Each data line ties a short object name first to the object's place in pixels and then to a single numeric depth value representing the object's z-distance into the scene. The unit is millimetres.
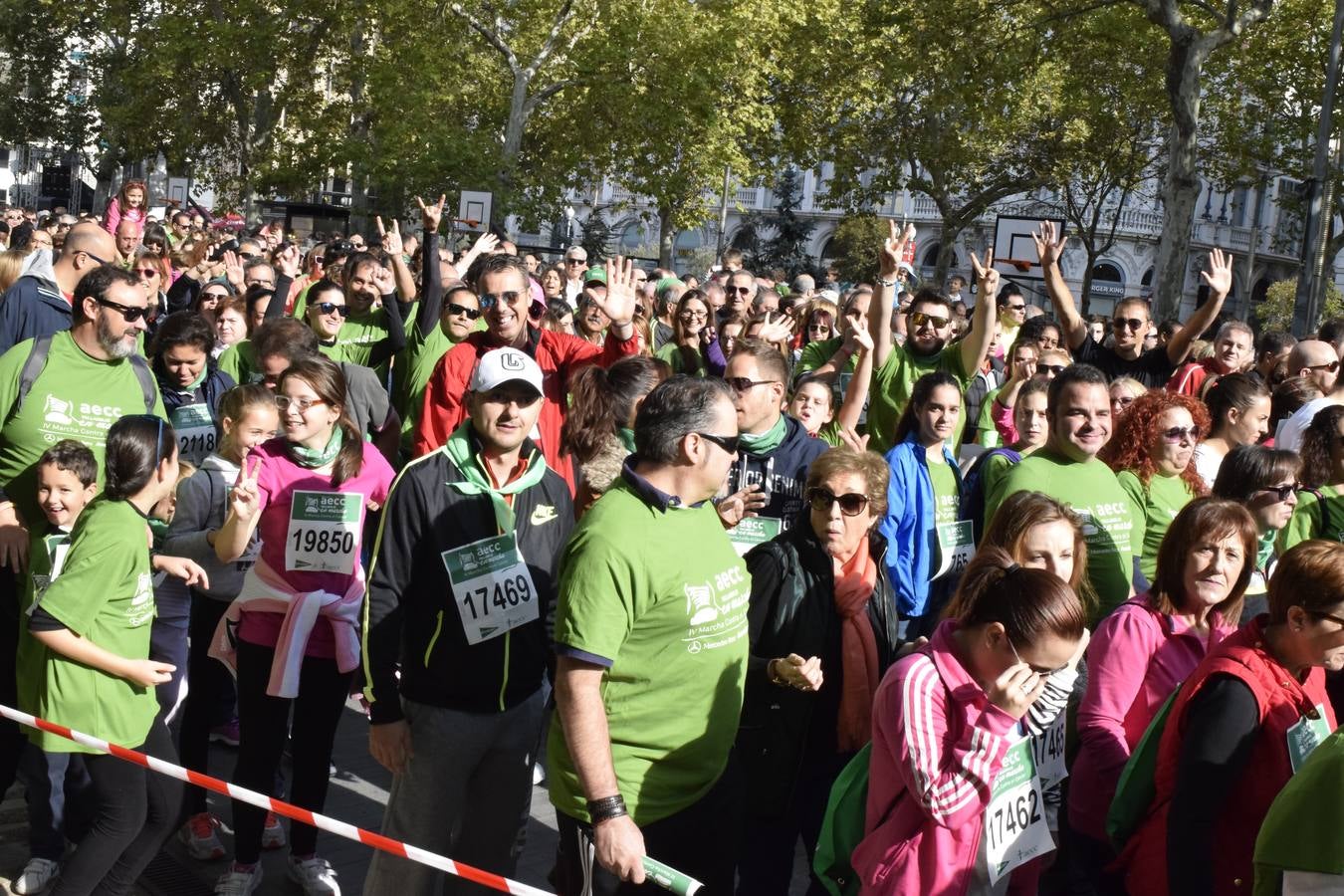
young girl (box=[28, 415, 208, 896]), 4121
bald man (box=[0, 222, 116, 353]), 5637
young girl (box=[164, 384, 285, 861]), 4984
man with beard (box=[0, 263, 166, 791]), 4996
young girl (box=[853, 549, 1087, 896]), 2986
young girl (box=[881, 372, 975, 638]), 5336
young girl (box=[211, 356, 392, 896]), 4719
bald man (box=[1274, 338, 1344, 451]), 7939
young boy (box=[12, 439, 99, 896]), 4324
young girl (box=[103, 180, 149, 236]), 14305
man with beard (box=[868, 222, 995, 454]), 6922
